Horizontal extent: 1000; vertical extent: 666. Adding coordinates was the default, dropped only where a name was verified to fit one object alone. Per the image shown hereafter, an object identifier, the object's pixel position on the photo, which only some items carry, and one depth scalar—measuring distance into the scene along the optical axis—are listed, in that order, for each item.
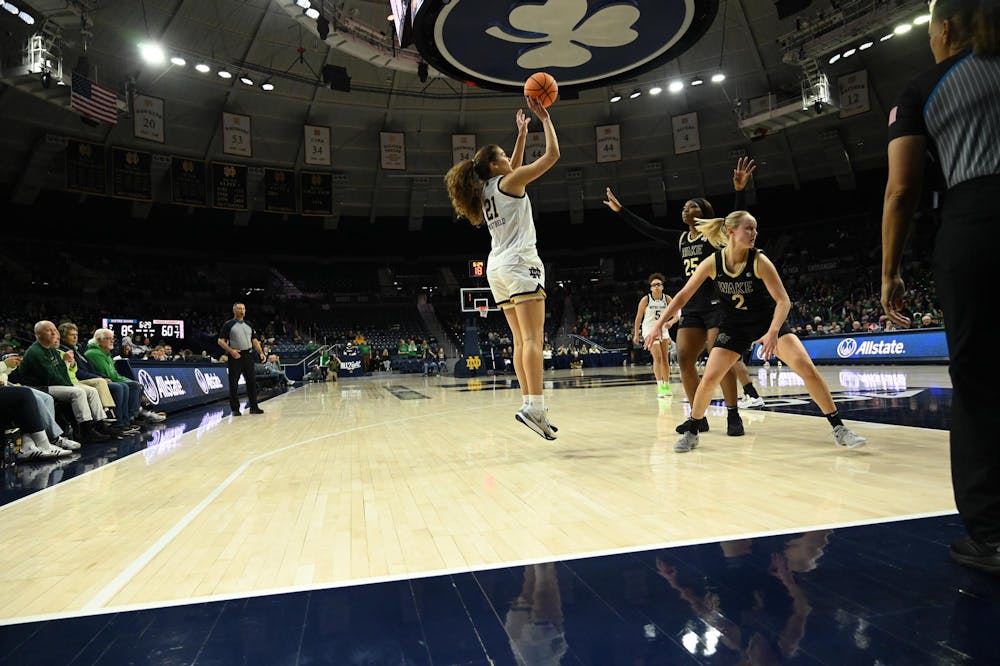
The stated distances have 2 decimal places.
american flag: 14.99
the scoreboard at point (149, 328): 23.89
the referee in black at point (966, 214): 1.59
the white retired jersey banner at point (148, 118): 19.08
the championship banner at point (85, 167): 18.97
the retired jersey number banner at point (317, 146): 22.03
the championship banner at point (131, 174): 19.45
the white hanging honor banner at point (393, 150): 22.64
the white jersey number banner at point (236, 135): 20.88
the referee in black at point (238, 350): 8.38
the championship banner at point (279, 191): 21.86
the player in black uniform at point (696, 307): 4.71
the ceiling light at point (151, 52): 15.71
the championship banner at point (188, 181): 20.50
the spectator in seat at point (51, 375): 5.26
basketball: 4.19
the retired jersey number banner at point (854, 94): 20.00
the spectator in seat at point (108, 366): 6.64
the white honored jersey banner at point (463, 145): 23.67
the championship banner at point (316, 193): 22.58
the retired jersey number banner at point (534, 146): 22.58
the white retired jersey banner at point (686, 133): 22.38
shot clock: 18.98
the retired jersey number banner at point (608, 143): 22.83
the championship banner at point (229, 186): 21.36
